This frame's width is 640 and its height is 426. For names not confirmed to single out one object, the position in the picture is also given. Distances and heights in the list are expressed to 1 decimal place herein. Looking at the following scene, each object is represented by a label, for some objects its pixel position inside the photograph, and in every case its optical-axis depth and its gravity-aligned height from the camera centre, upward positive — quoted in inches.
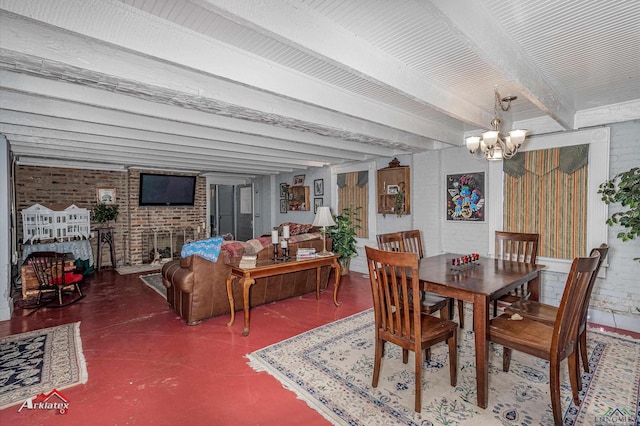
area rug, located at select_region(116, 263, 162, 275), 253.3 -52.2
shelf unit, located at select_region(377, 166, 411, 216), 215.3 +13.4
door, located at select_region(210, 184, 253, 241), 366.6 -4.5
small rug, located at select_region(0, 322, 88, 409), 91.8 -52.9
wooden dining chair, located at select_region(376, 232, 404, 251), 130.4 -14.9
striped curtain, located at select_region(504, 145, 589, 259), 147.0 +3.9
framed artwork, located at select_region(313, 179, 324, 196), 282.0 +17.9
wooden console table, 129.3 -28.6
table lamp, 174.1 -6.9
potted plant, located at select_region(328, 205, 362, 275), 234.1 -25.2
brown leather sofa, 137.3 -38.1
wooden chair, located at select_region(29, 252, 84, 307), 165.2 -36.1
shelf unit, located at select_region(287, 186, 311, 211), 295.6 +7.7
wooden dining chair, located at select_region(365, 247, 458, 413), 80.6 -33.0
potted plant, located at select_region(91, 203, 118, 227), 257.6 -5.6
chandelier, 110.3 +24.0
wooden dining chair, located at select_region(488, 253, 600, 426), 73.4 -33.2
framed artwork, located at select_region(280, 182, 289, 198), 319.6 +17.1
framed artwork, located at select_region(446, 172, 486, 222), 180.2 +5.7
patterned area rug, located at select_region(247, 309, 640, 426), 79.7 -52.8
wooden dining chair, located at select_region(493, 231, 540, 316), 120.5 -17.4
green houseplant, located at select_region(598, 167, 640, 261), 115.2 +3.4
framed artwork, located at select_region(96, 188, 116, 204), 265.1 +9.5
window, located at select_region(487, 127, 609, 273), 139.8 +16.0
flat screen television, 285.7 +15.6
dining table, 82.1 -22.0
